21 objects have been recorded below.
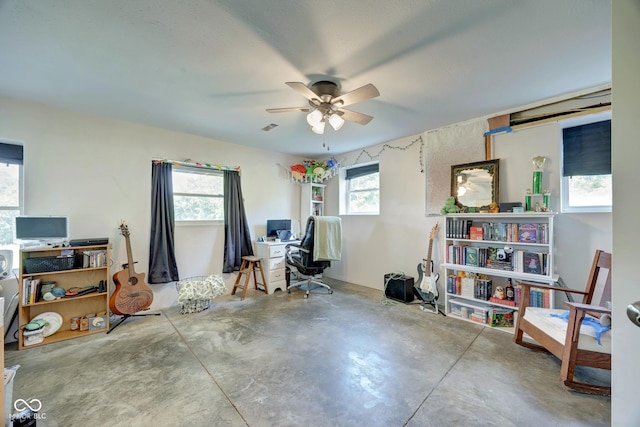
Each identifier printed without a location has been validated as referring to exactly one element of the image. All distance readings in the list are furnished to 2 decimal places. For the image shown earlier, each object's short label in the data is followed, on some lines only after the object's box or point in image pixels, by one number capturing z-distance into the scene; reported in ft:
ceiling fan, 6.75
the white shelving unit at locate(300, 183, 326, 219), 16.25
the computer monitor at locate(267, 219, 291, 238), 14.67
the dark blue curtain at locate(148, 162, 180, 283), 10.96
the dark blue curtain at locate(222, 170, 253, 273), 13.06
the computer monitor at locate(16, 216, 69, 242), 7.91
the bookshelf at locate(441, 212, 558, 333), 8.28
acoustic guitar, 9.29
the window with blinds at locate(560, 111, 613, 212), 7.96
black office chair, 12.32
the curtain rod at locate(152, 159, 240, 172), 11.31
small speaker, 11.41
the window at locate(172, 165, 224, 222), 12.14
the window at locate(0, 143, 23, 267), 8.42
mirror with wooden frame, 9.62
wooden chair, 5.57
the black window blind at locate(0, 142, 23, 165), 8.41
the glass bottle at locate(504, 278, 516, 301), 8.93
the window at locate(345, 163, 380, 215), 14.61
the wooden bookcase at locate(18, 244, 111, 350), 7.86
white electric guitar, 10.41
